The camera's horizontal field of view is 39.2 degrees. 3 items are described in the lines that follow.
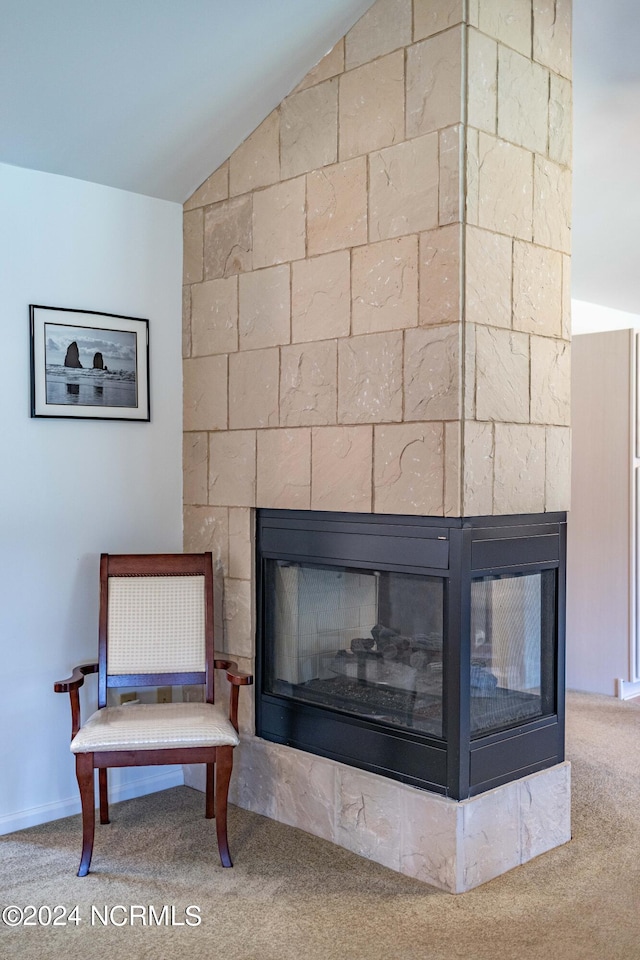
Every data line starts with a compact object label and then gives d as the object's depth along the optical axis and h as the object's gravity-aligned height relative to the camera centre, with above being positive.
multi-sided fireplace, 2.71 -0.59
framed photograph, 3.27 +0.37
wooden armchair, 3.05 -0.63
